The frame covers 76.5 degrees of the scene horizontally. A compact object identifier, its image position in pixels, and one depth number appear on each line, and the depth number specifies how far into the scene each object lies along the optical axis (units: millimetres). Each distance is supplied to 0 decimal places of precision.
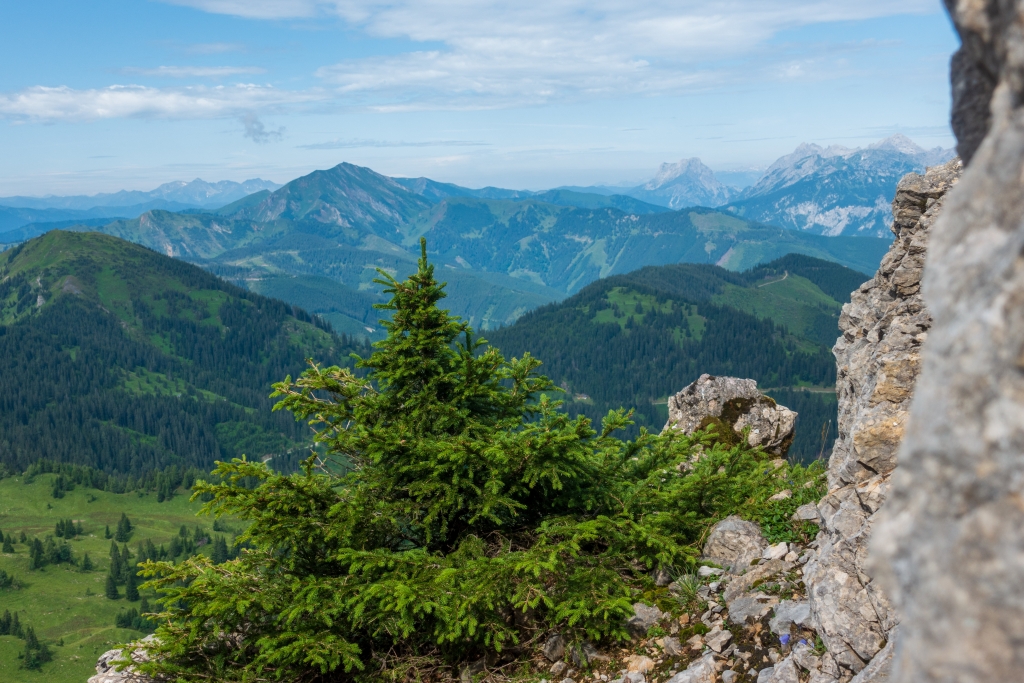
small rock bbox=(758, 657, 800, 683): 9366
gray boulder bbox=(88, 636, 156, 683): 11777
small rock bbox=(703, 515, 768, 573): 12922
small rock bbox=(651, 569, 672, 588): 13211
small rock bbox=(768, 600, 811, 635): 10281
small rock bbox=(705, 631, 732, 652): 10812
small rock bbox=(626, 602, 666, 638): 12070
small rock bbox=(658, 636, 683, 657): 11269
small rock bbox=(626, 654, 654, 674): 11198
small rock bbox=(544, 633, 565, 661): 11969
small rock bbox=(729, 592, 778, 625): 11164
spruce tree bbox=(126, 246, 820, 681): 11273
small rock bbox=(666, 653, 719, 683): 10180
